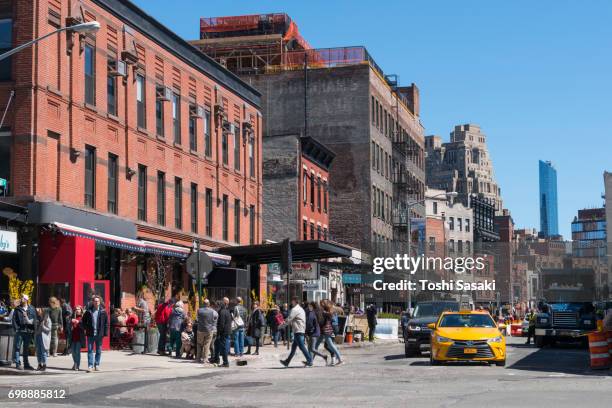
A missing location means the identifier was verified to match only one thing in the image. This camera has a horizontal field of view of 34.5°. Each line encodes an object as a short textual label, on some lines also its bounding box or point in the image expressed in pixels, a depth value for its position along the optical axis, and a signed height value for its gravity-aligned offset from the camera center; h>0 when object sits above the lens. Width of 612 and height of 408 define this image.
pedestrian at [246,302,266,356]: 30.66 -1.14
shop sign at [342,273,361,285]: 67.56 +0.73
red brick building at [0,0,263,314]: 29.50 +5.16
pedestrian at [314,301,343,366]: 25.80 -1.16
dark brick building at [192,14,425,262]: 71.00 +13.84
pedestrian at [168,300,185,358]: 28.59 -0.97
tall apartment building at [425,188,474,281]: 115.50 +7.43
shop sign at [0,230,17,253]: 27.16 +1.42
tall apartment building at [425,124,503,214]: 177.35 +16.59
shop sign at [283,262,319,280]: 41.38 +0.71
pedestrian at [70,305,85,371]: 22.98 -1.19
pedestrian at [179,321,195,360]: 28.64 -1.48
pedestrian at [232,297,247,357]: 28.58 -1.18
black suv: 30.14 -1.41
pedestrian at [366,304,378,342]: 43.34 -1.43
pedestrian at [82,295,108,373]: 22.81 -0.82
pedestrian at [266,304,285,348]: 35.99 -1.22
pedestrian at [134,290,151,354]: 29.41 -0.83
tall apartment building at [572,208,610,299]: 71.59 +1.33
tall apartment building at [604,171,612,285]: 101.38 +9.06
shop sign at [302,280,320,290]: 50.30 +0.20
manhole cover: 19.45 -1.89
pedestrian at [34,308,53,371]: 22.77 -1.02
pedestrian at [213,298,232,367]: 25.61 -1.09
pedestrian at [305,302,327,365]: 26.02 -0.95
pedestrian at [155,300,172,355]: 29.36 -0.96
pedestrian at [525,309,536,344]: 40.54 -1.77
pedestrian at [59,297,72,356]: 27.41 -0.80
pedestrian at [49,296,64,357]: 26.48 -0.81
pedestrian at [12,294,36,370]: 22.70 -0.78
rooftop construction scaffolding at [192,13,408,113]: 72.06 +17.80
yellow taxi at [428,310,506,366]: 24.66 -1.39
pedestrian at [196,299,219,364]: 26.14 -1.07
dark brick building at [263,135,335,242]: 59.53 +6.26
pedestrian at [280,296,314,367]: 25.47 -1.03
